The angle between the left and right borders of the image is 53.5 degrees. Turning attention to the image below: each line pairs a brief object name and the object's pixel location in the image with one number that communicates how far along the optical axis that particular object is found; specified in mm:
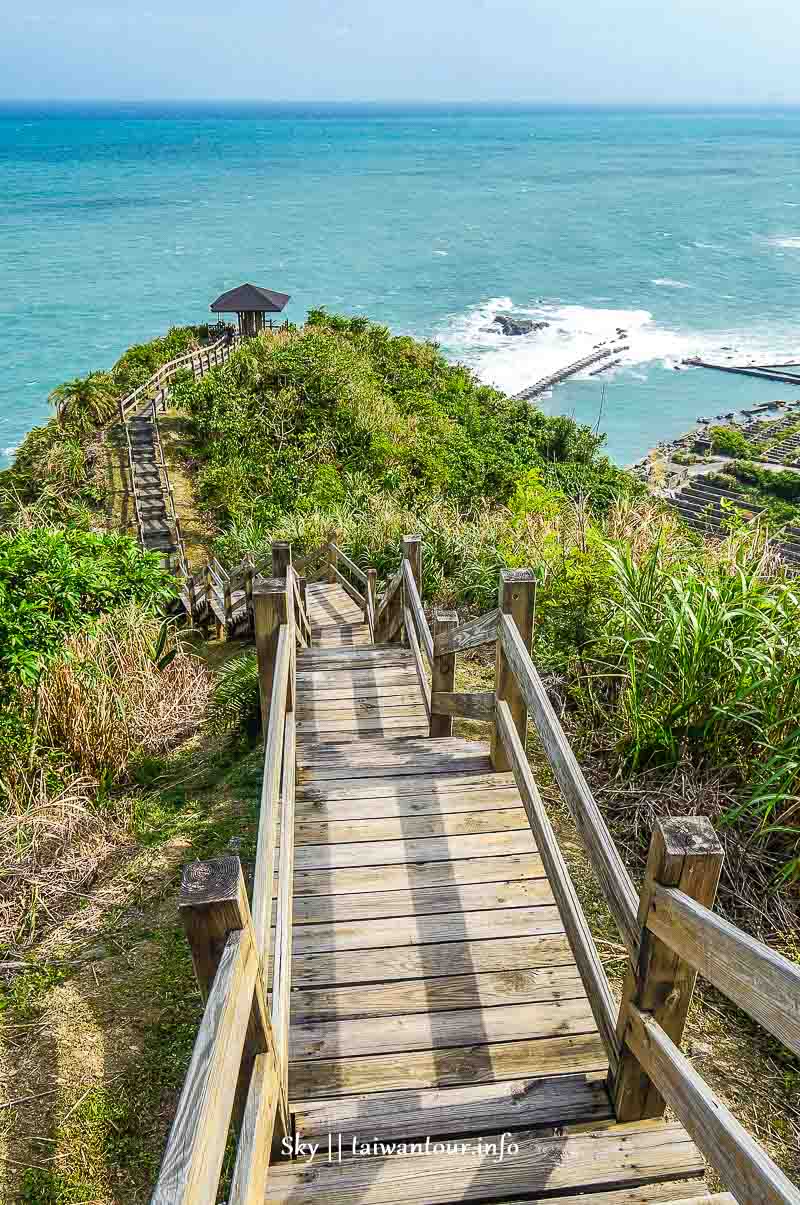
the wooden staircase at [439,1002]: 2369
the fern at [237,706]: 6355
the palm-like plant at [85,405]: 24625
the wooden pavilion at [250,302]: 28688
